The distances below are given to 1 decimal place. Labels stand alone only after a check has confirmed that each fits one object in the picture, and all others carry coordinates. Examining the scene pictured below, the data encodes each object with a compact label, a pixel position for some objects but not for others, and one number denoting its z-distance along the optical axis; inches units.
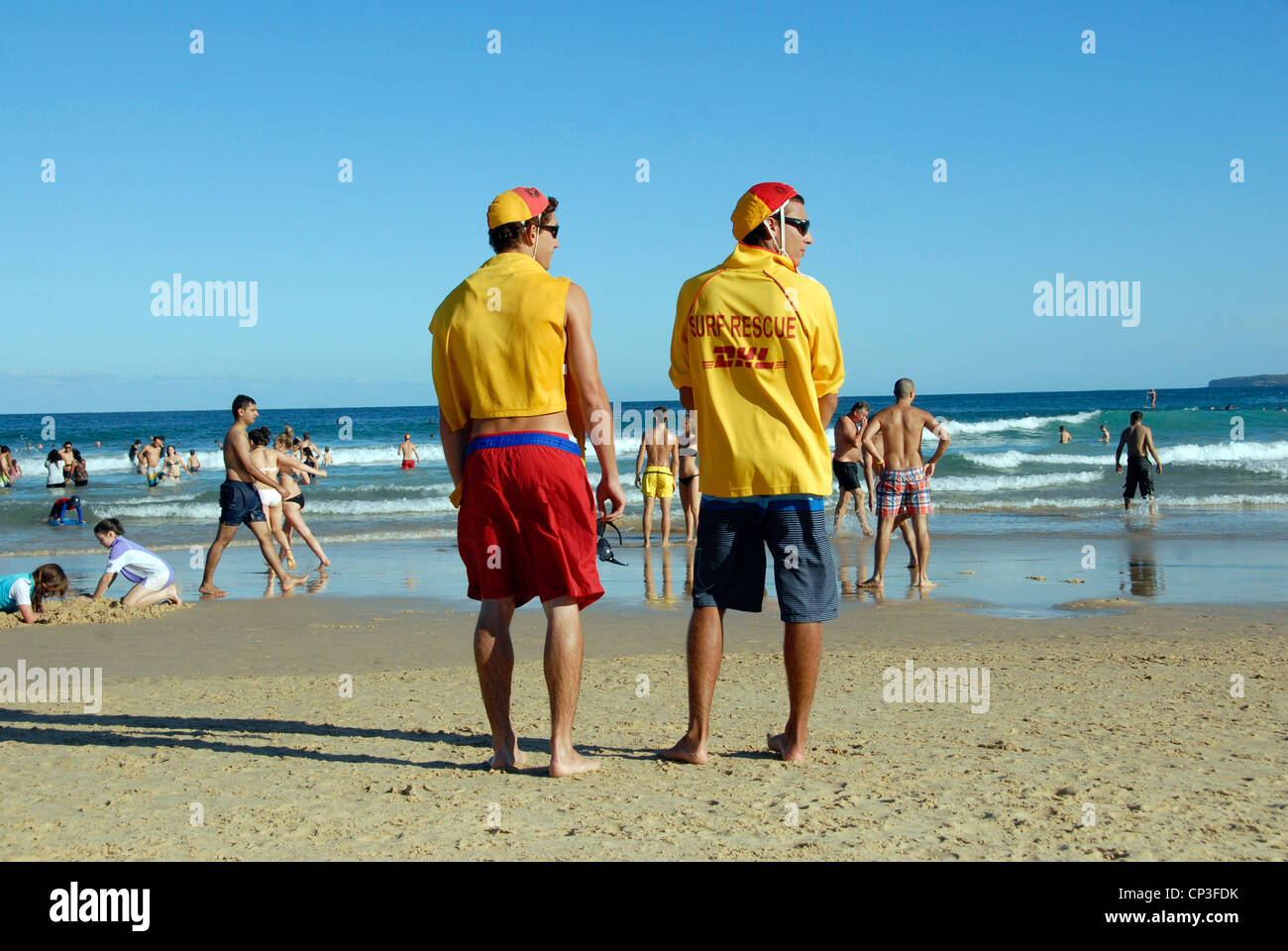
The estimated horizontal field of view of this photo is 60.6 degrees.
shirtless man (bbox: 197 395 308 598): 401.7
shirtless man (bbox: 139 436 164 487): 1120.2
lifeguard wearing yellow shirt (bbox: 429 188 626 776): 150.5
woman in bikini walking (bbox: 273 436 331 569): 463.8
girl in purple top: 354.9
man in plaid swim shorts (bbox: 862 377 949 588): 391.9
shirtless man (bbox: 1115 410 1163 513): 685.9
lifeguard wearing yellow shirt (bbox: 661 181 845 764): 153.3
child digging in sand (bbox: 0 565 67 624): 327.6
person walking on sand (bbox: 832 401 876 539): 575.2
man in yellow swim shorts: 531.2
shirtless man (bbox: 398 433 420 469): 1314.0
